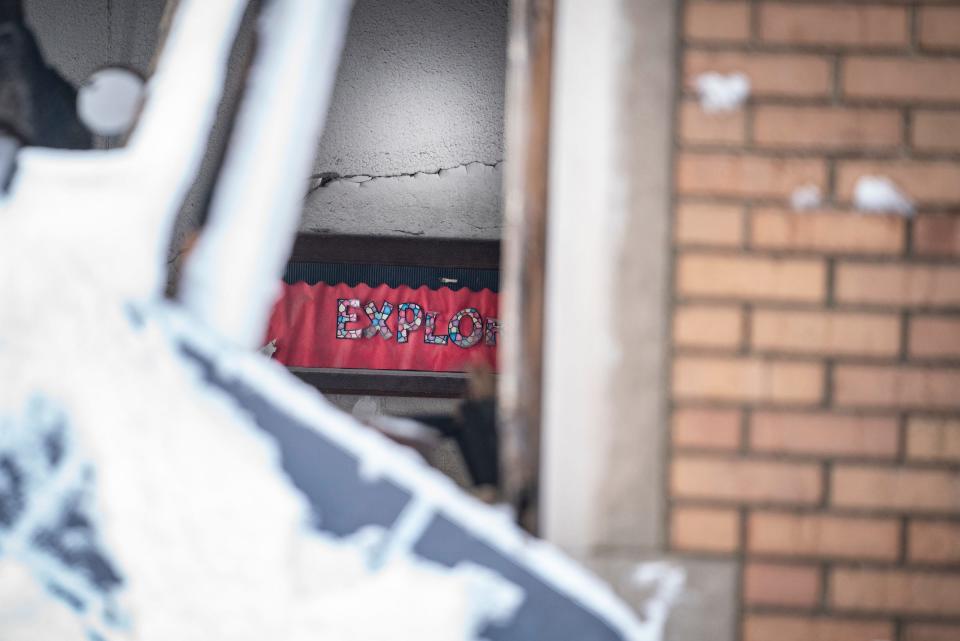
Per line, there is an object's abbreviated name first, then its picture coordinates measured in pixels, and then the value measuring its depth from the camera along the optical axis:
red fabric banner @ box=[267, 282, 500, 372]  8.11
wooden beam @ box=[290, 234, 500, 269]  8.10
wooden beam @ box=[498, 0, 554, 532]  3.60
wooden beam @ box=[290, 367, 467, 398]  8.06
